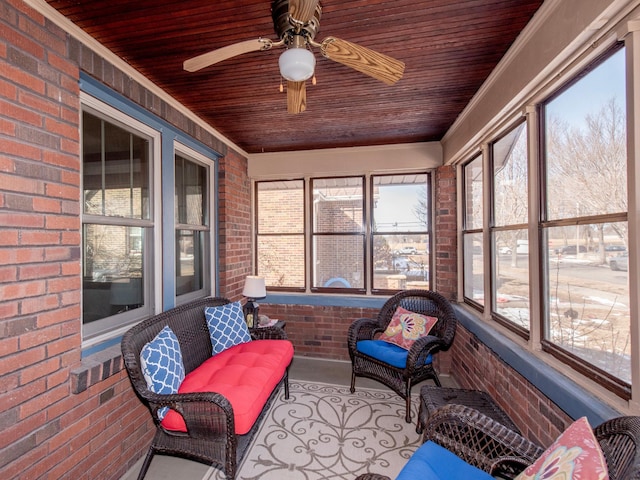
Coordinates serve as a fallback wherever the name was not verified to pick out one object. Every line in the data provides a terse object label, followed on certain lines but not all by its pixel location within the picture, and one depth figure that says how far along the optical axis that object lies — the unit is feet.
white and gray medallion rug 6.47
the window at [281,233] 13.62
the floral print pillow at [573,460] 2.73
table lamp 10.51
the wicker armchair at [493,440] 3.25
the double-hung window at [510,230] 6.91
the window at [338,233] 13.08
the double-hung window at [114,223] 6.36
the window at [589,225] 4.35
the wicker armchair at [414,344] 8.42
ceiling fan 4.26
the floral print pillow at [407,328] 9.48
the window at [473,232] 9.55
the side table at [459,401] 6.23
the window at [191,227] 9.45
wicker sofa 5.41
